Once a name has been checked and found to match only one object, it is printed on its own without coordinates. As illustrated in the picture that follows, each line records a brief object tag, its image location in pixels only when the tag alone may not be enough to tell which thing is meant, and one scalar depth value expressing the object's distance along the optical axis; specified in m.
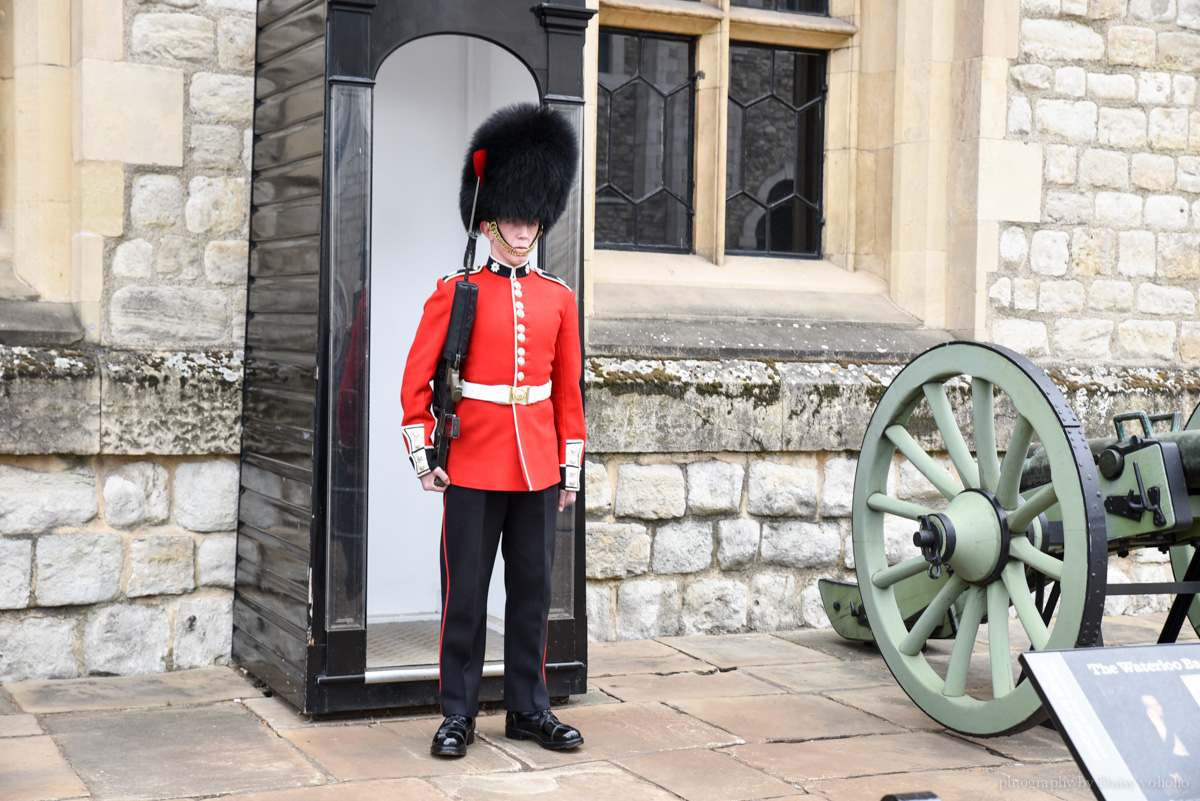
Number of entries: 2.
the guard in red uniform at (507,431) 3.22
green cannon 3.01
